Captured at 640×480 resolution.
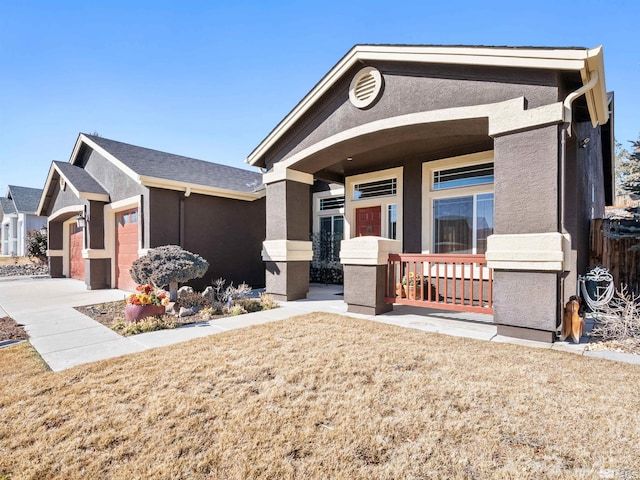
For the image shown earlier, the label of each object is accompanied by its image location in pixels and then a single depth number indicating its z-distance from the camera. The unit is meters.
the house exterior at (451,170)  4.74
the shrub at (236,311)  6.87
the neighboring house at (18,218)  24.95
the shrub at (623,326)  4.57
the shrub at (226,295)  7.89
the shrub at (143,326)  5.50
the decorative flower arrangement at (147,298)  6.06
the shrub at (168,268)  7.40
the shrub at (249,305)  7.35
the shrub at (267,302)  7.51
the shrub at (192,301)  7.57
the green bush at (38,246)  17.45
